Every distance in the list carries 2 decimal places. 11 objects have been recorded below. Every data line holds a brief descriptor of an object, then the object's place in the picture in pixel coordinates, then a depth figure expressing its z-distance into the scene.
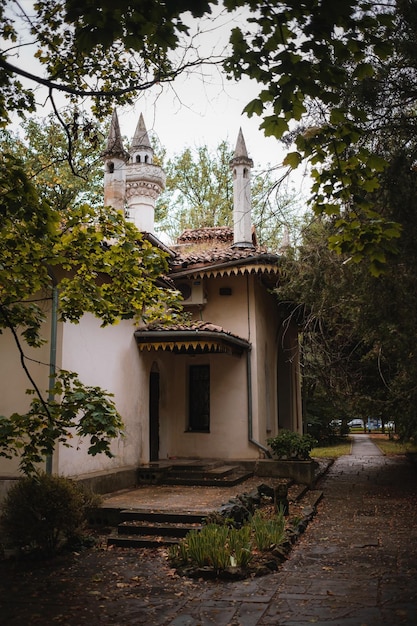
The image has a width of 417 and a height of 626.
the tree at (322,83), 3.64
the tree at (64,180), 21.88
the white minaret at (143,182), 17.09
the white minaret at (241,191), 15.72
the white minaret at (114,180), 14.52
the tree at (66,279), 4.76
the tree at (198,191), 30.06
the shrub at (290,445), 13.11
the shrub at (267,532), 6.79
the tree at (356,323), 7.26
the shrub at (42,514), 6.83
